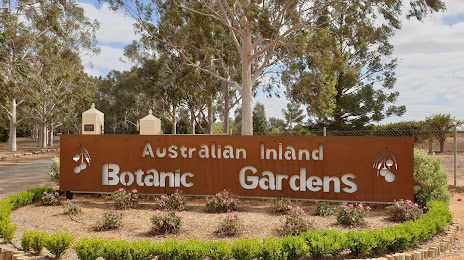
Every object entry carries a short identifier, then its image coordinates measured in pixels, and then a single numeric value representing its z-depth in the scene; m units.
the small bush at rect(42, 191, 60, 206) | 9.76
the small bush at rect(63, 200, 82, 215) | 8.65
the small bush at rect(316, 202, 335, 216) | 8.56
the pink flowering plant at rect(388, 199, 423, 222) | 7.80
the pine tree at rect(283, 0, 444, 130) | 20.91
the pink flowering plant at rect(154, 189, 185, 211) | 9.05
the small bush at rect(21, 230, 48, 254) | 5.85
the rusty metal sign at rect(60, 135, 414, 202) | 9.13
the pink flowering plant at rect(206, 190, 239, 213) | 8.87
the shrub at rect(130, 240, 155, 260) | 5.34
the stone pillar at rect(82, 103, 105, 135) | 15.77
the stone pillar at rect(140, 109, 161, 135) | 16.80
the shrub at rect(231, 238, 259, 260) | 5.32
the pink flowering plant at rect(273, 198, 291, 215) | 8.67
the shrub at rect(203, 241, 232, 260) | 5.28
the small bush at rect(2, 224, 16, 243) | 6.43
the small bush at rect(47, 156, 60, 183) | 11.47
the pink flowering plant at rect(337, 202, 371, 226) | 7.53
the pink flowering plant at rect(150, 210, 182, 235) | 7.07
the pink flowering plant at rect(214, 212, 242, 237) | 6.92
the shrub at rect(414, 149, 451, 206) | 8.98
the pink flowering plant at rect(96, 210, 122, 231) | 7.40
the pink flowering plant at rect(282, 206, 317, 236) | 6.80
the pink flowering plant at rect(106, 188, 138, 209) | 9.23
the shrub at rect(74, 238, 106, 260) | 5.36
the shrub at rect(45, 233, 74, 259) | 5.67
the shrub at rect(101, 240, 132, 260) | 5.34
